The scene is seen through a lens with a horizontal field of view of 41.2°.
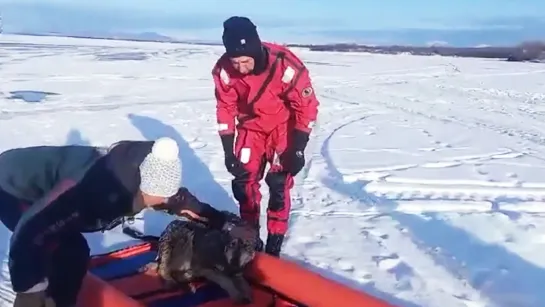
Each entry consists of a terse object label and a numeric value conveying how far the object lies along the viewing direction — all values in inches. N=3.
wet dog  151.4
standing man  169.5
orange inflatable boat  134.1
